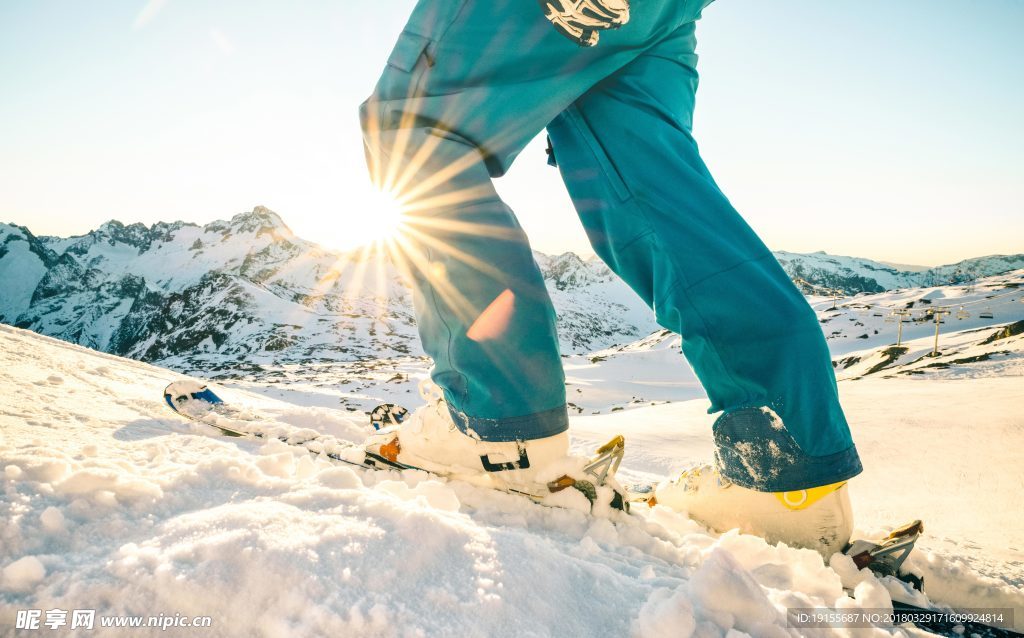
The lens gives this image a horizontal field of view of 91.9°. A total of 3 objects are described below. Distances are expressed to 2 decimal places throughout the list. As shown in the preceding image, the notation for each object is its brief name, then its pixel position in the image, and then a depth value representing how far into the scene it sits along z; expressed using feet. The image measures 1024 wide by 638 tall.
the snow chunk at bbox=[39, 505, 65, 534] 2.18
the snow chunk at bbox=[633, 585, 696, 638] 1.94
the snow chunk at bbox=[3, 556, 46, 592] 1.78
